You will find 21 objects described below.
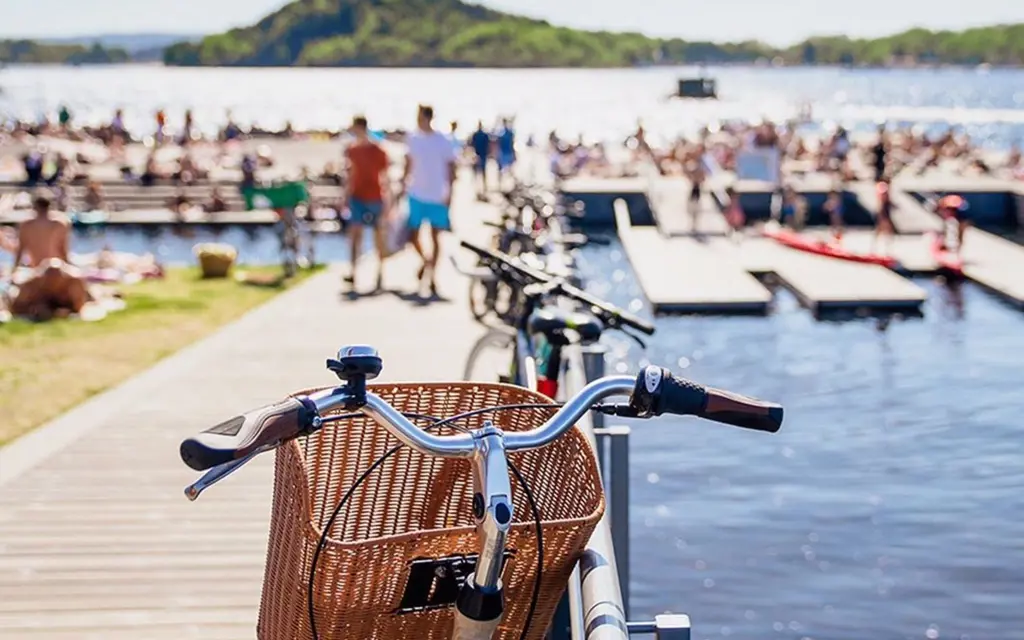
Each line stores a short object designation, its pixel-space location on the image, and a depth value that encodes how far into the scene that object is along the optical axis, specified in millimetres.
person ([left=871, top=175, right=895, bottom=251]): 27438
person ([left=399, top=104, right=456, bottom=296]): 14711
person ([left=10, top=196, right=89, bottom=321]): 15102
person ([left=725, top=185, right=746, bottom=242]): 30984
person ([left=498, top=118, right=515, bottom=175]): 33750
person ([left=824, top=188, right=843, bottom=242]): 31875
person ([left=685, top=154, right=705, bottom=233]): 31656
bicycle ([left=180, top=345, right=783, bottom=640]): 2814
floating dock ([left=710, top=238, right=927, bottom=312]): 21547
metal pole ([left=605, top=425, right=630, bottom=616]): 5855
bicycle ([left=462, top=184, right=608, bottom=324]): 9875
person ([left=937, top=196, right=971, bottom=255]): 26328
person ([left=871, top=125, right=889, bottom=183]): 35156
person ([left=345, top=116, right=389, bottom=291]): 15336
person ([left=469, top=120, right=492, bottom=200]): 32062
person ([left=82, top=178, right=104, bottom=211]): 33094
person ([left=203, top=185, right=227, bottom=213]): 32094
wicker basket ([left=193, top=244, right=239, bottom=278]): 19359
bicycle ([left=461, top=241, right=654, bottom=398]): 5961
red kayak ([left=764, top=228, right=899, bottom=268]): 26156
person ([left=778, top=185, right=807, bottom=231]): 33031
